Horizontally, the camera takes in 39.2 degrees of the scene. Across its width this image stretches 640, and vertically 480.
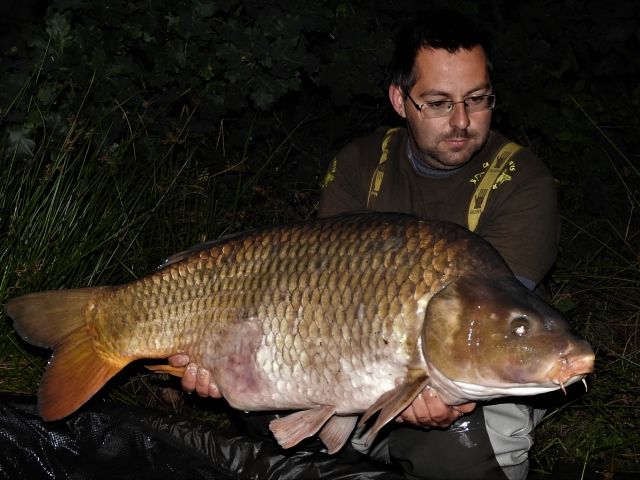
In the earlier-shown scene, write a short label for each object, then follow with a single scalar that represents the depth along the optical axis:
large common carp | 1.97
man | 2.45
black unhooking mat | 2.42
